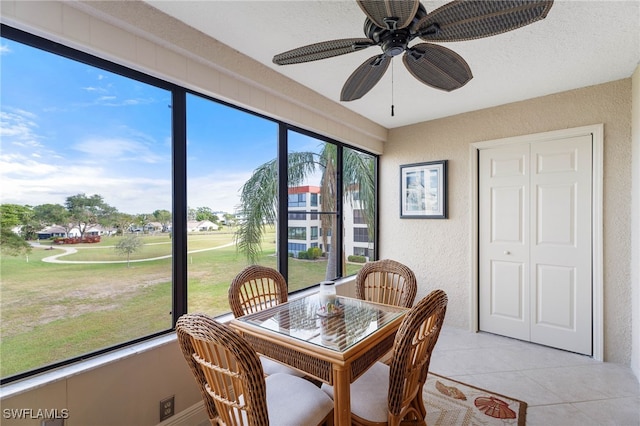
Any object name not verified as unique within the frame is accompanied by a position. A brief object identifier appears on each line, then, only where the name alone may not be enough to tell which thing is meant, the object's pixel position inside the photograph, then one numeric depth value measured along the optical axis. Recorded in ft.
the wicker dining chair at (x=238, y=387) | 3.25
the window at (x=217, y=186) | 6.79
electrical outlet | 5.51
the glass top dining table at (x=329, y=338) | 4.09
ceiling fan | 3.39
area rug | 6.25
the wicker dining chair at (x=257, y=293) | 5.84
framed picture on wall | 11.51
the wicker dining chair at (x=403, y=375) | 4.05
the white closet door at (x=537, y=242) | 9.07
